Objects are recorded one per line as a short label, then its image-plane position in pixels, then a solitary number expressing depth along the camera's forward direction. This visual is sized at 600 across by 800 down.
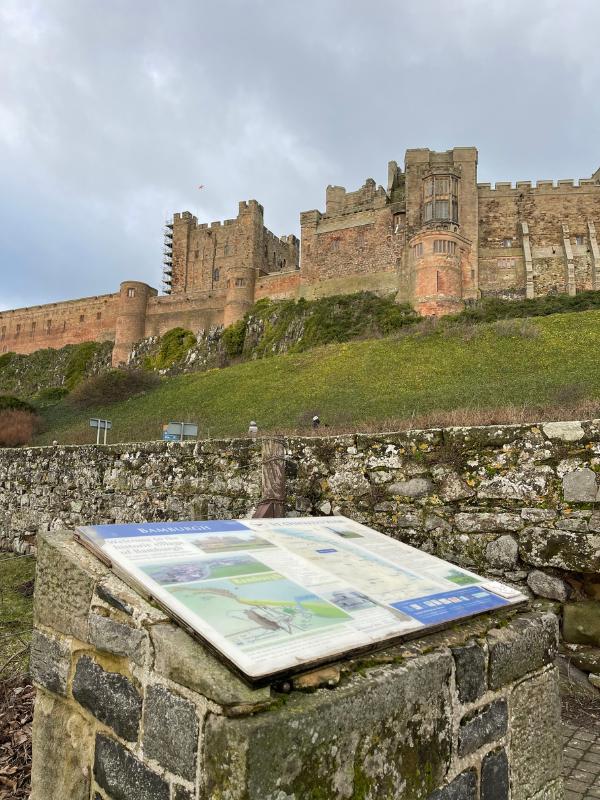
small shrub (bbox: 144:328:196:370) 49.78
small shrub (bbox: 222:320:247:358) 45.19
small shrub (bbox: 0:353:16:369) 63.44
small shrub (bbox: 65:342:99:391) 56.27
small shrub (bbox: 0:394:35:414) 32.66
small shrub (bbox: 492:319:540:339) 25.66
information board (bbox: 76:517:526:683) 2.02
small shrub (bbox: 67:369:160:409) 35.97
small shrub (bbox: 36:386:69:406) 45.22
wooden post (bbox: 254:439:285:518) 5.37
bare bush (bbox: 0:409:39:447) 27.03
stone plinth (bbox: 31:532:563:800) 1.76
